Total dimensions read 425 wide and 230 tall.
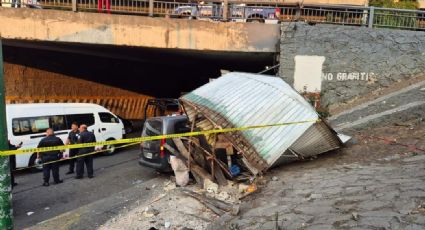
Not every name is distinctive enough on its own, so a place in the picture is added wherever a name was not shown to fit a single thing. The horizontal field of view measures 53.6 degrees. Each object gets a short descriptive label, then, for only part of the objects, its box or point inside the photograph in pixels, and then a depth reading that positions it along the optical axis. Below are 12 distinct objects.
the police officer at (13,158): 11.13
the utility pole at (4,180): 3.88
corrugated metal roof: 8.09
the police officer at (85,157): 10.80
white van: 11.85
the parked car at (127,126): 17.49
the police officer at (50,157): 10.16
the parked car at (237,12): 13.42
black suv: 10.07
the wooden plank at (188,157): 8.79
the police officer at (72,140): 11.49
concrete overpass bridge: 12.97
